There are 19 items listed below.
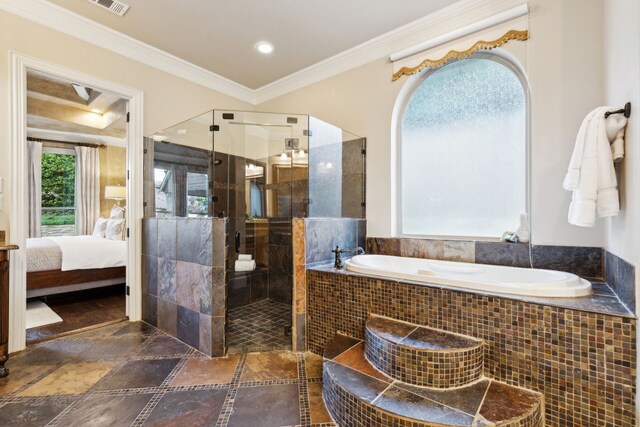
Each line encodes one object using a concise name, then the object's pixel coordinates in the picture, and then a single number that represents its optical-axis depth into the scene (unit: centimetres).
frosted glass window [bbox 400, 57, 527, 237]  232
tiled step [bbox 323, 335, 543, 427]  121
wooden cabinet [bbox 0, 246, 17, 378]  183
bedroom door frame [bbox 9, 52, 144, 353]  216
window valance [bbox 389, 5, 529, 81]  213
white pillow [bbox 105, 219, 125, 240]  427
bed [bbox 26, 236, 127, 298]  319
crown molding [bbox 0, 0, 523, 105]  224
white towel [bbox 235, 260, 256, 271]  265
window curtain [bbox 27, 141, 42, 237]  516
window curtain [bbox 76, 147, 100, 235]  564
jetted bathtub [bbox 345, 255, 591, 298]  150
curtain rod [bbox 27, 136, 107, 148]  525
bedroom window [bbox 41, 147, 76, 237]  550
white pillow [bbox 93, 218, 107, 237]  471
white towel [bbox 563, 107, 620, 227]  149
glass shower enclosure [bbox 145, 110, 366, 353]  251
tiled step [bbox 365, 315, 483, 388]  142
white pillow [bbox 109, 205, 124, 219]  498
